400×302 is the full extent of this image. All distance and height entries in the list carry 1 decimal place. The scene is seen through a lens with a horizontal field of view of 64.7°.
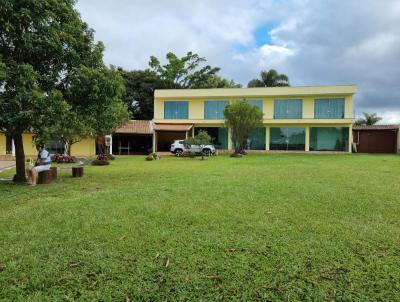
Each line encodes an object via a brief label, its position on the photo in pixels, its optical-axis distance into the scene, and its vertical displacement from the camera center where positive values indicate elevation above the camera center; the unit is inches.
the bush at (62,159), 812.3 -43.8
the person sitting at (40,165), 374.3 -28.7
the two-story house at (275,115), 1113.4 +101.3
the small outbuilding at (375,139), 1206.9 +12.4
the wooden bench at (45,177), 385.4 -43.1
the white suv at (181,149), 1015.0 -22.2
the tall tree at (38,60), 315.0 +94.6
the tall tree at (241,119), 949.8 +71.6
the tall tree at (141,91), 1533.0 +248.2
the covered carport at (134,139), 1151.6 +12.0
